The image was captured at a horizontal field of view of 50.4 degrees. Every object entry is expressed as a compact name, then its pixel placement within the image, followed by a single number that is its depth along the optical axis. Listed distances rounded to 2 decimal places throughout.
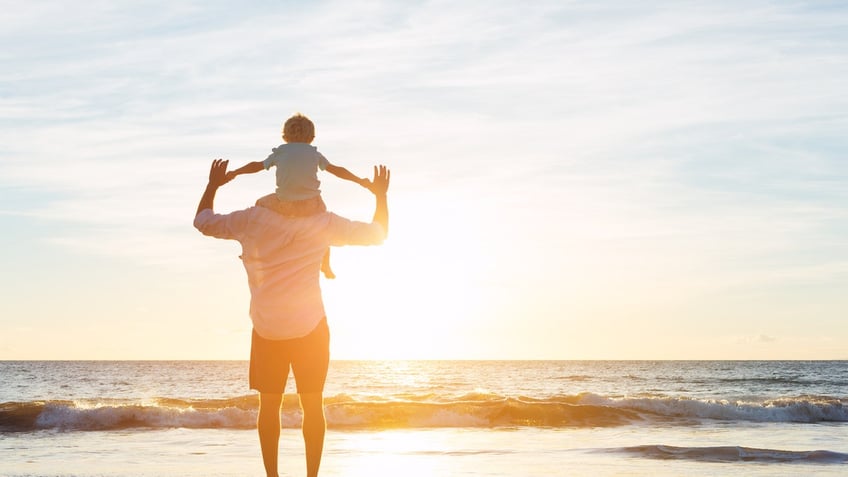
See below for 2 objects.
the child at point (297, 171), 4.21
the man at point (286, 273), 4.25
